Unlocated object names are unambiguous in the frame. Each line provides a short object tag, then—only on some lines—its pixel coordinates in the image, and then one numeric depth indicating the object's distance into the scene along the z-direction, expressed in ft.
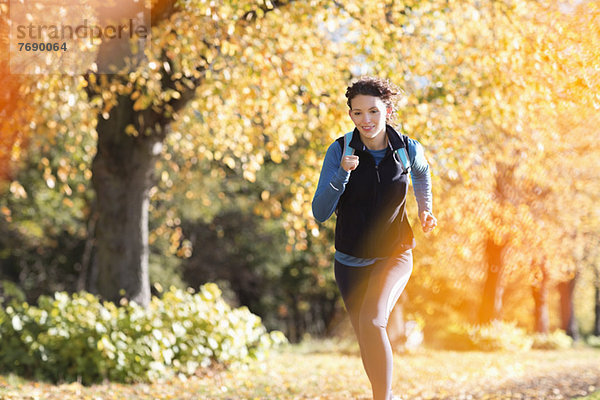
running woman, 26.45
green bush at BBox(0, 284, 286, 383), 53.72
